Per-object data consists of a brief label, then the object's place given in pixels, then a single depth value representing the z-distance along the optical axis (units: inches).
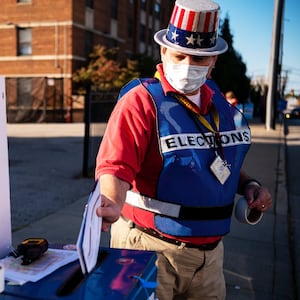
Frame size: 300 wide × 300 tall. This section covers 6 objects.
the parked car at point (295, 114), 1584.6
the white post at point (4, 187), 57.5
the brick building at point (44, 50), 908.6
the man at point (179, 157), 69.1
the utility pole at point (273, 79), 811.3
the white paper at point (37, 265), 50.9
